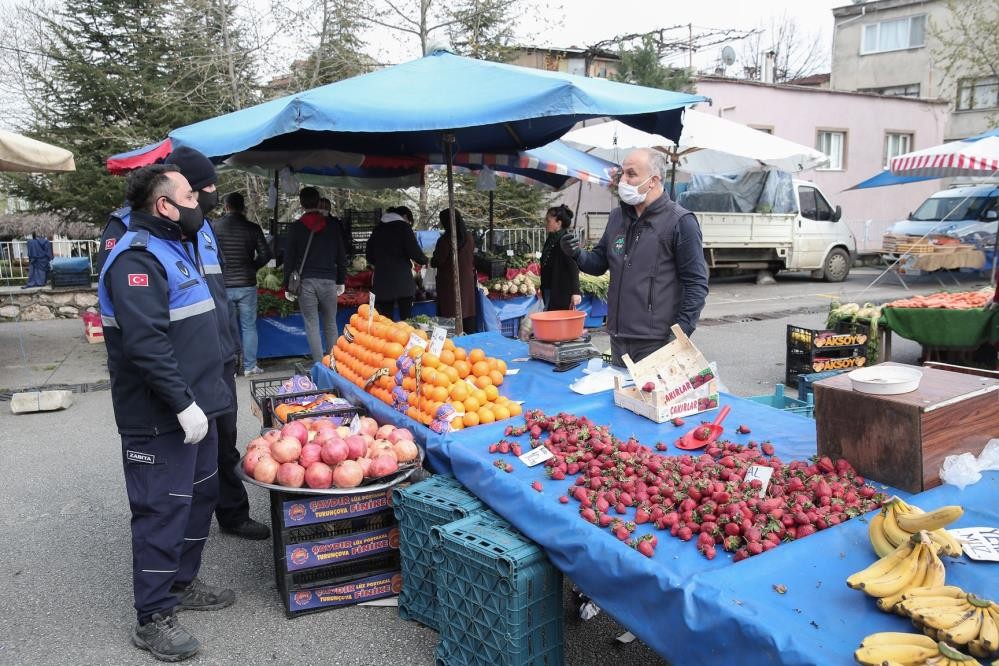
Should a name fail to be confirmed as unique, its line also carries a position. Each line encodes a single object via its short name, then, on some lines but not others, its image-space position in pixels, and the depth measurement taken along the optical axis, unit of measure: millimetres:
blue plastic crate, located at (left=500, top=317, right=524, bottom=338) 10469
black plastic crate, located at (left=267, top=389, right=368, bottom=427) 4125
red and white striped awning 9906
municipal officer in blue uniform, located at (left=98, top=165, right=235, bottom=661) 2949
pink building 21062
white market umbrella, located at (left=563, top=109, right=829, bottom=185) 9719
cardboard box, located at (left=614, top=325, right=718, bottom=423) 3555
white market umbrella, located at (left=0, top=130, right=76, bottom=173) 8438
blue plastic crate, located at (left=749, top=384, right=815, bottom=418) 4848
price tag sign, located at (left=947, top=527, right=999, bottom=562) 2037
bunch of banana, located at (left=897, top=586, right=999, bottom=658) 1660
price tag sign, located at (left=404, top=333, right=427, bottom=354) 4283
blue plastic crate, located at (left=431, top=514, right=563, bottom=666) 2641
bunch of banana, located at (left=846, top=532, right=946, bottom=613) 1902
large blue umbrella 4434
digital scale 4602
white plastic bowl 2615
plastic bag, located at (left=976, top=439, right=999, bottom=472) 2597
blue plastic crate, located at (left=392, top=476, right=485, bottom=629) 3197
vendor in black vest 4039
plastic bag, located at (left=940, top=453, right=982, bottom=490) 2482
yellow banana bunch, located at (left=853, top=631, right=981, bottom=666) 1623
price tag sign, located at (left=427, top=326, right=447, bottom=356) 4204
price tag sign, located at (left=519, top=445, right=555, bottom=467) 3119
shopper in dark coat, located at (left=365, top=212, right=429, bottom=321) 8500
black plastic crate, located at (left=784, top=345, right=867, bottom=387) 7383
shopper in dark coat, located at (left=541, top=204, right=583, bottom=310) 7557
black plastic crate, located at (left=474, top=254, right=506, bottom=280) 10242
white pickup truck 16219
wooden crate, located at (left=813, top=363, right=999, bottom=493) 2516
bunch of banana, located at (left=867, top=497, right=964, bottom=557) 2039
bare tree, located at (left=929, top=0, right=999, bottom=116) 21562
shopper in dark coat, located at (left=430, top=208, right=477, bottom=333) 8664
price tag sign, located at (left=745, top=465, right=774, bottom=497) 2584
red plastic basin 4676
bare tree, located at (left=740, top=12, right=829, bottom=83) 48062
